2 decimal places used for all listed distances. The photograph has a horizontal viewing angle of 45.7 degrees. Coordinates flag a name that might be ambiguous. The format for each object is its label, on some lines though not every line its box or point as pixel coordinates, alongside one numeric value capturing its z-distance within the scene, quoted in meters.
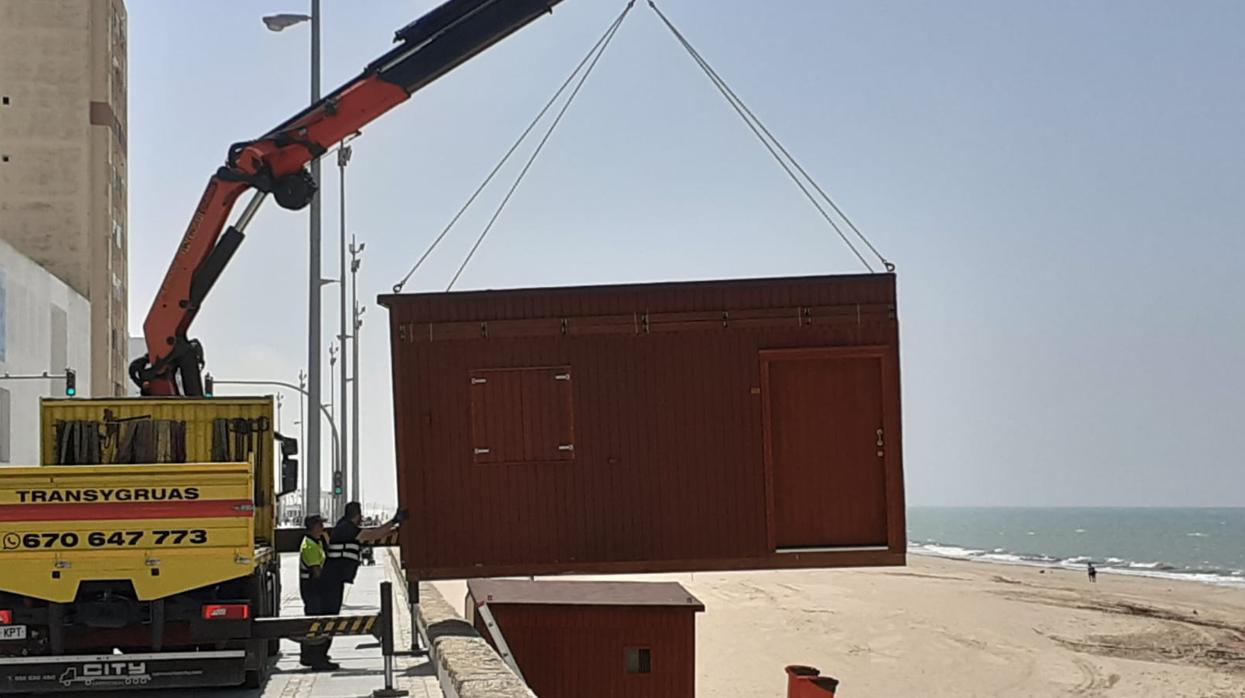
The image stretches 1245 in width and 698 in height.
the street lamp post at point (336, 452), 42.86
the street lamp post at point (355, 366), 55.09
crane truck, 11.99
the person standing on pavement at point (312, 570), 15.61
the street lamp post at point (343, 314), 41.53
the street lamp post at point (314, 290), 27.47
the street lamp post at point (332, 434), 28.24
